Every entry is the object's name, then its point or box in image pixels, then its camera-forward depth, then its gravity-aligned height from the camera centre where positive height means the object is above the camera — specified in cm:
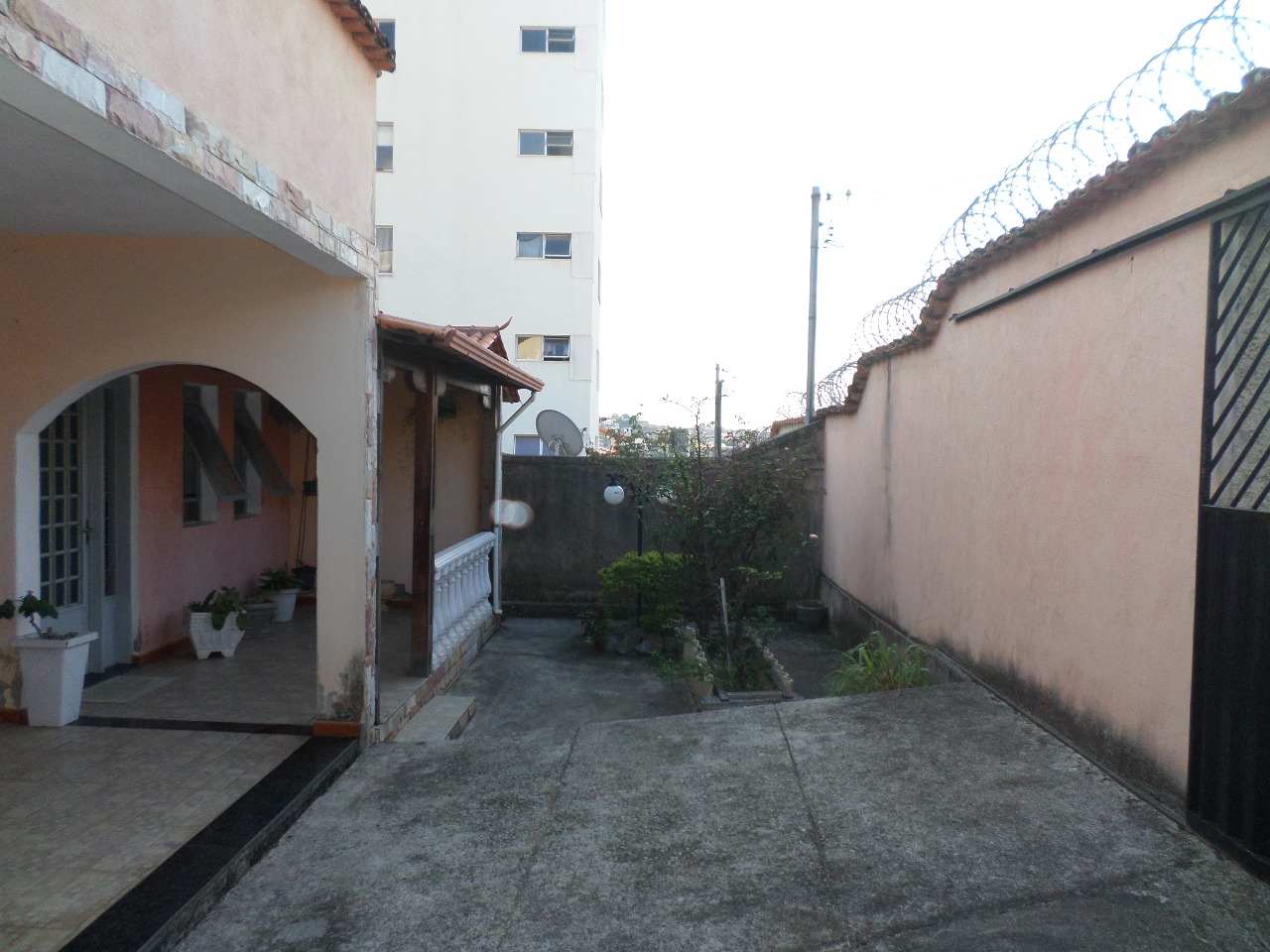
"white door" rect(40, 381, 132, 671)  607 -48
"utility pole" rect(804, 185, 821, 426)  1695 +312
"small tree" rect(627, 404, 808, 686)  769 -54
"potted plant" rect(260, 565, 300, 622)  871 -139
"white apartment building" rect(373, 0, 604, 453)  1925 +648
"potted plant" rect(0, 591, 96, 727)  516 -129
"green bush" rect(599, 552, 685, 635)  877 -129
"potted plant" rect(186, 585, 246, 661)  712 -142
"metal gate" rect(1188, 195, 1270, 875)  307 -36
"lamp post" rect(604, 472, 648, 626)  914 -46
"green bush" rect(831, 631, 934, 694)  600 -149
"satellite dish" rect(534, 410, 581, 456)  1158 +36
